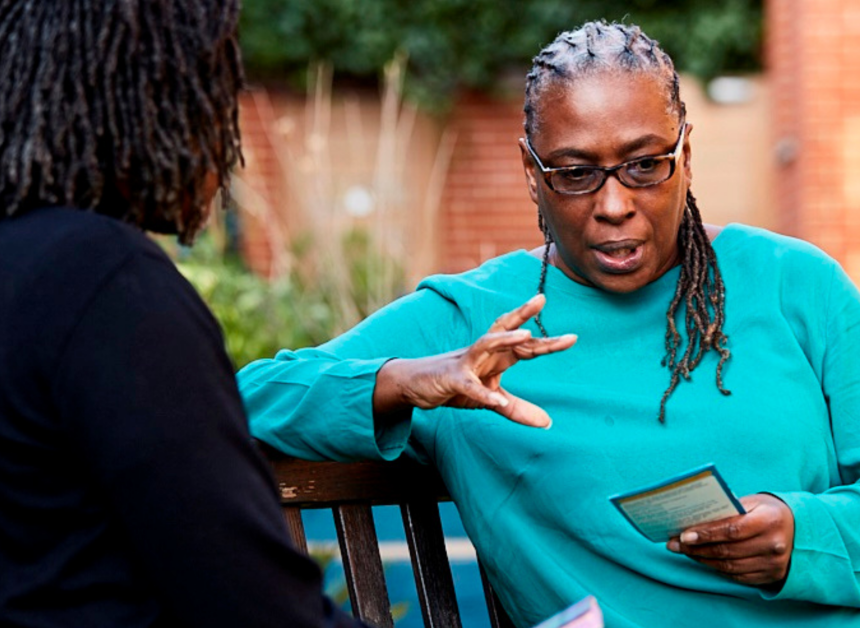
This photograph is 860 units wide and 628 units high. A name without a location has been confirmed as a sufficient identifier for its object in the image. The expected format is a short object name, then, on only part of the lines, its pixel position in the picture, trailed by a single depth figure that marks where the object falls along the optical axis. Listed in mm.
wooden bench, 2725
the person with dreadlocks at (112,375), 1591
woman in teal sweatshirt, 2475
